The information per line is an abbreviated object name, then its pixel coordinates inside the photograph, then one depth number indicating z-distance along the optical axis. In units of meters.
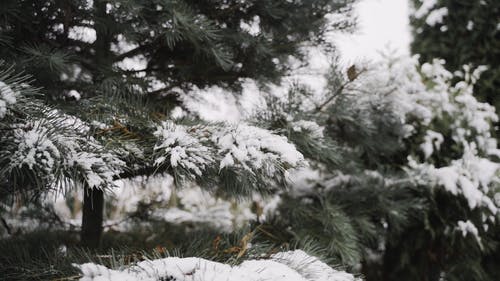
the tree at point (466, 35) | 2.05
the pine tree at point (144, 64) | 0.87
